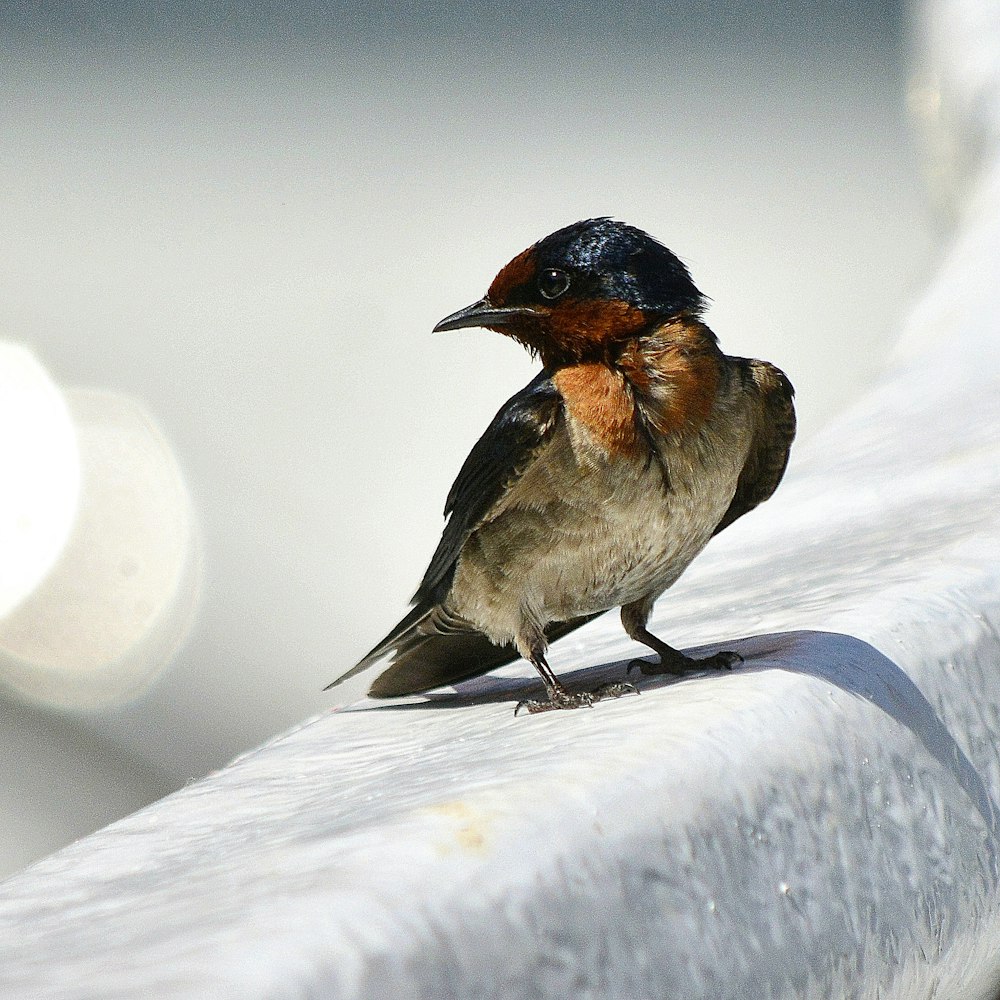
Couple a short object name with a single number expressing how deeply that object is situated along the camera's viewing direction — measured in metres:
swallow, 2.71
